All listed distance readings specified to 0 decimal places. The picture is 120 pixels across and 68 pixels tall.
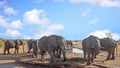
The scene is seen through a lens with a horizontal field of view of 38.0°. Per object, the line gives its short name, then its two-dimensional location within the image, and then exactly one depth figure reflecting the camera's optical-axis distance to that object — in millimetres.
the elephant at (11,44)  24417
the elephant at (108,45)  17348
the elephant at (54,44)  14959
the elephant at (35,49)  18430
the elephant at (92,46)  15227
